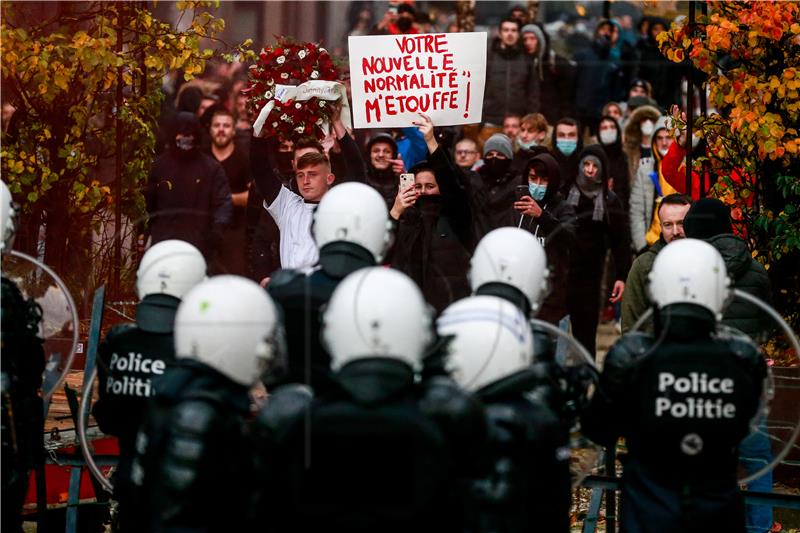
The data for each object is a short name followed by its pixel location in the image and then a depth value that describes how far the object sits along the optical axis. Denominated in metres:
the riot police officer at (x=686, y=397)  12.08
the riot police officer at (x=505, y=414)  10.32
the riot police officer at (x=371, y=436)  9.43
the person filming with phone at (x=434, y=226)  18.89
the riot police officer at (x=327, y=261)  12.33
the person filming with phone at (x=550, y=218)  19.39
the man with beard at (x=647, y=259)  17.31
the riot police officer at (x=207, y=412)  9.99
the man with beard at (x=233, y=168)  19.27
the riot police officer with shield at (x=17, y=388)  13.43
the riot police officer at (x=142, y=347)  13.47
